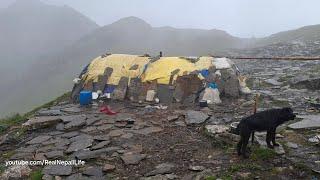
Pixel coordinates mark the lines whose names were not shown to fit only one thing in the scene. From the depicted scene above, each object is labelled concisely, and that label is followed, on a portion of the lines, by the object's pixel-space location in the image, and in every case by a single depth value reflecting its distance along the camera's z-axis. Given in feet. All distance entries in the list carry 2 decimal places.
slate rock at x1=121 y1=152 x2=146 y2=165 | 27.78
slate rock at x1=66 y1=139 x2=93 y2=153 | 30.87
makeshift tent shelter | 45.03
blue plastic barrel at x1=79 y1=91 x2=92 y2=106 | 45.59
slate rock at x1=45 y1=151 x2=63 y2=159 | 29.73
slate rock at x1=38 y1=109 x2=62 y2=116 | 41.97
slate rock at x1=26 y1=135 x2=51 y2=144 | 33.45
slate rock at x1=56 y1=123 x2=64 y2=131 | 36.40
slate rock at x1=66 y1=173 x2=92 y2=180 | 25.84
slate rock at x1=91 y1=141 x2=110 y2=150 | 31.07
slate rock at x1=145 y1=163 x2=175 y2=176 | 25.88
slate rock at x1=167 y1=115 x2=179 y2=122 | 37.25
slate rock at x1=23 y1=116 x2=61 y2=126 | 36.99
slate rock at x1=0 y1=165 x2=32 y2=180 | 26.89
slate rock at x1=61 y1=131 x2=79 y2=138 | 34.37
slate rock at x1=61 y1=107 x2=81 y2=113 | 43.06
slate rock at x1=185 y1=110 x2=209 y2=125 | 36.01
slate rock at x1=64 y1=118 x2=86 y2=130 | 36.42
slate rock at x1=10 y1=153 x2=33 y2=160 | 30.04
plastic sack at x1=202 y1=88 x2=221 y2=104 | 43.16
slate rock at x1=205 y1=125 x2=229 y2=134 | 31.86
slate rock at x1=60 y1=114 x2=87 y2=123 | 38.22
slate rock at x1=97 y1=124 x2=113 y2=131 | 35.80
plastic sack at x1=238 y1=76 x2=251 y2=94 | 45.64
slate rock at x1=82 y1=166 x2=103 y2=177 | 26.30
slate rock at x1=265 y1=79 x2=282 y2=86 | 52.29
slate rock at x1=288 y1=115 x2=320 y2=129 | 31.63
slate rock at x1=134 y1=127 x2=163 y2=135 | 34.30
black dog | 26.02
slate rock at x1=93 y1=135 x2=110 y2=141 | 32.73
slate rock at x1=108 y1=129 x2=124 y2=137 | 33.83
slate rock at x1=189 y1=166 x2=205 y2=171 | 25.69
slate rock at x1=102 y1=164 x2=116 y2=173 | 26.78
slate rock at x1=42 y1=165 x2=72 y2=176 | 26.67
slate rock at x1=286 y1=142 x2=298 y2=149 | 27.89
